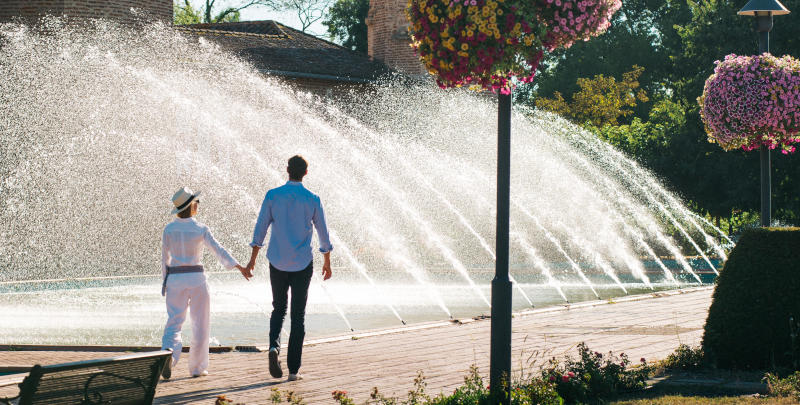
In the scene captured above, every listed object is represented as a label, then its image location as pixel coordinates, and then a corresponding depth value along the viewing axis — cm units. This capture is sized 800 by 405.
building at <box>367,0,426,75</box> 4075
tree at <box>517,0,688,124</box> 5669
